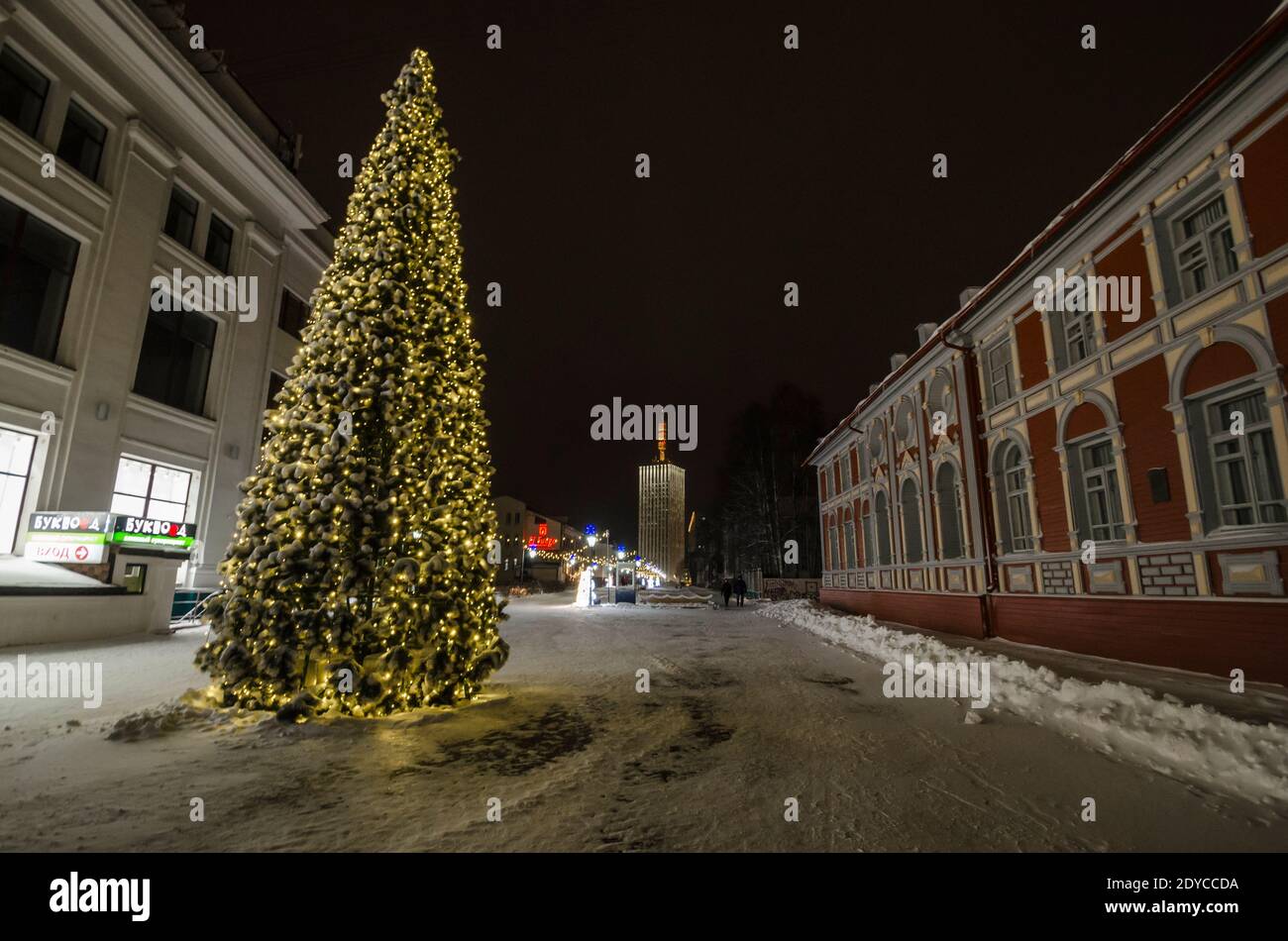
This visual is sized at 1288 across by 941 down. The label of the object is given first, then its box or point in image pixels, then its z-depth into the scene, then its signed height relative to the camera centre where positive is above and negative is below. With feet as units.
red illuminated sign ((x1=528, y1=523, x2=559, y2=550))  168.64 +8.95
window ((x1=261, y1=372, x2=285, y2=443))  63.05 +21.03
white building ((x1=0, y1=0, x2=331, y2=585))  38.24 +24.50
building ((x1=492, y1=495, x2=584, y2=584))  227.20 +10.12
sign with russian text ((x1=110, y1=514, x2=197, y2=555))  36.55 +2.30
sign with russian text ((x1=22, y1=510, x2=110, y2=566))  35.73 +1.74
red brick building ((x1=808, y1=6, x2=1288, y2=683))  24.25 +9.48
